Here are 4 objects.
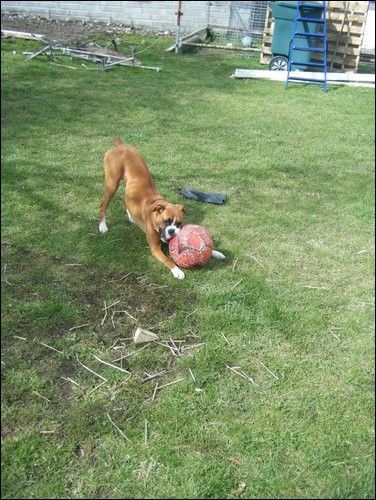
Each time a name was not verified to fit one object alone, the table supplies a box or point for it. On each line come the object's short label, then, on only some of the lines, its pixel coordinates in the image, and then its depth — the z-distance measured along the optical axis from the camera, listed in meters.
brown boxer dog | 4.26
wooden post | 11.83
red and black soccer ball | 4.14
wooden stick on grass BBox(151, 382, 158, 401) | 2.97
